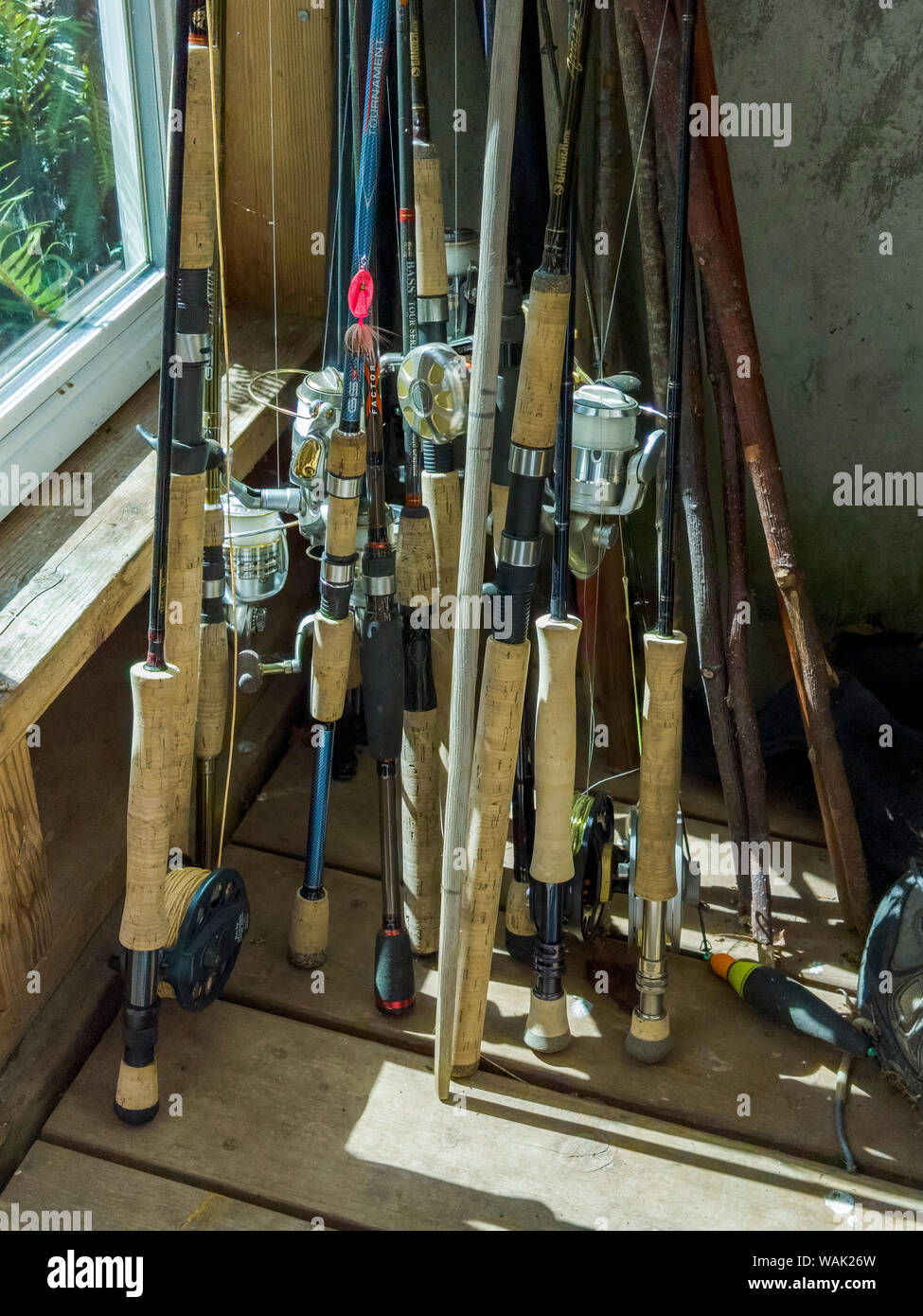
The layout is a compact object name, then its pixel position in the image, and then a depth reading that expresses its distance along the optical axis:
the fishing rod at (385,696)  2.05
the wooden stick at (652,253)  2.24
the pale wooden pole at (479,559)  1.63
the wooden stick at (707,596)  2.30
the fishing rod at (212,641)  2.15
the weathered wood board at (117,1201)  1.90
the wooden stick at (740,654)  2.32
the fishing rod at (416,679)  2.14
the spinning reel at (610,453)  2.00
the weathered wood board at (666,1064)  2.10
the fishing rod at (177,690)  1.75
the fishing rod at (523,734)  2.13
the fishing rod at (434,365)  1.93
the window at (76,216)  2.13
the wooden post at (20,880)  1.96
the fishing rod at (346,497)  1.91
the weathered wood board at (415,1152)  1.95
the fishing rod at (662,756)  1.97
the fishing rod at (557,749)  1.96
